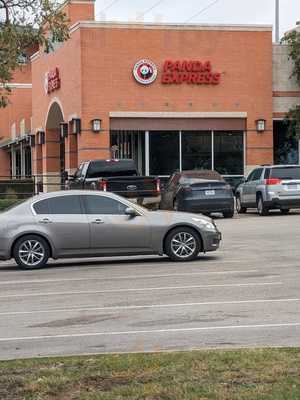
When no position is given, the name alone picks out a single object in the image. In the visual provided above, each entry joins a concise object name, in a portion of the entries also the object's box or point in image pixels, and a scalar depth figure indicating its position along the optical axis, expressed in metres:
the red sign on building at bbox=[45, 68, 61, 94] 38.47
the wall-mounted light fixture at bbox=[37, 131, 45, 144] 42.38
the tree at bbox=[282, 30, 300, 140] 34.40
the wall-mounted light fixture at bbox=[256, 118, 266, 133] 34.84
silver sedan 14.75
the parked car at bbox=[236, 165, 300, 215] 26.09
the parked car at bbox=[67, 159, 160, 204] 25.59
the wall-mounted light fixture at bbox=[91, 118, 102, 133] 33.59
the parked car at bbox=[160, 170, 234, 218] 25.16
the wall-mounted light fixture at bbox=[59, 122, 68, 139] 36.33
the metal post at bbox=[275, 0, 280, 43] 61.22
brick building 33.91
